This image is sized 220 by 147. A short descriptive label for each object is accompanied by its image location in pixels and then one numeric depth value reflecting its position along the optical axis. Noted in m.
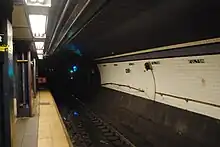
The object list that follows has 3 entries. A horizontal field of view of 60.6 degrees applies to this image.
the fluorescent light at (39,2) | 3.23
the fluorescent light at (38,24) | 3.82
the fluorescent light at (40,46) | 8.92
